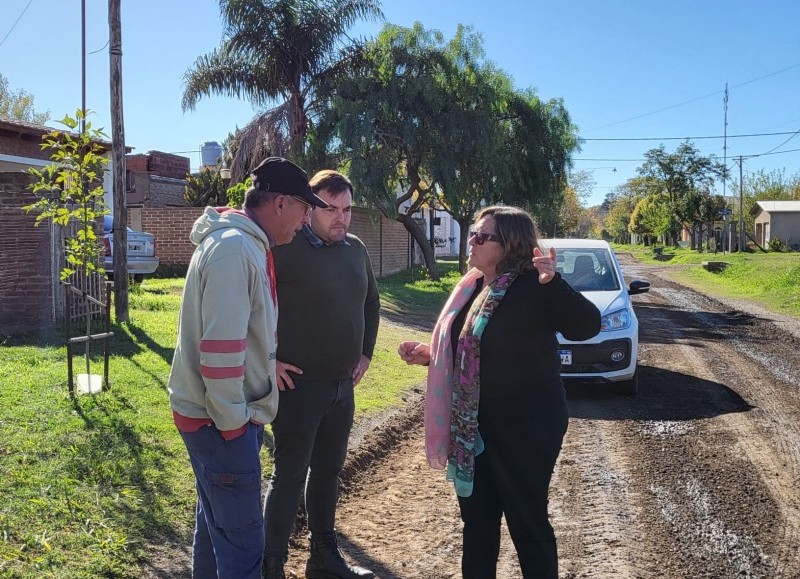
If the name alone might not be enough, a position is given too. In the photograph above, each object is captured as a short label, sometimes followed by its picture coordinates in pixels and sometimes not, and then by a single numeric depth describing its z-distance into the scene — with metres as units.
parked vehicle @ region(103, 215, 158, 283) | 16.09
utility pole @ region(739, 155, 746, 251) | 54.49
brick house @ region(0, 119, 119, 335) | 9.68
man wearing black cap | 2.58
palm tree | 19.95
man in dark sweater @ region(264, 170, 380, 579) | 3.62
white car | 8.28
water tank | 34.62
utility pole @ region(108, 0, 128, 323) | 10.24
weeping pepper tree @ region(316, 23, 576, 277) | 20.11
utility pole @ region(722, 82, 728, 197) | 53.08
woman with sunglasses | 3.13
